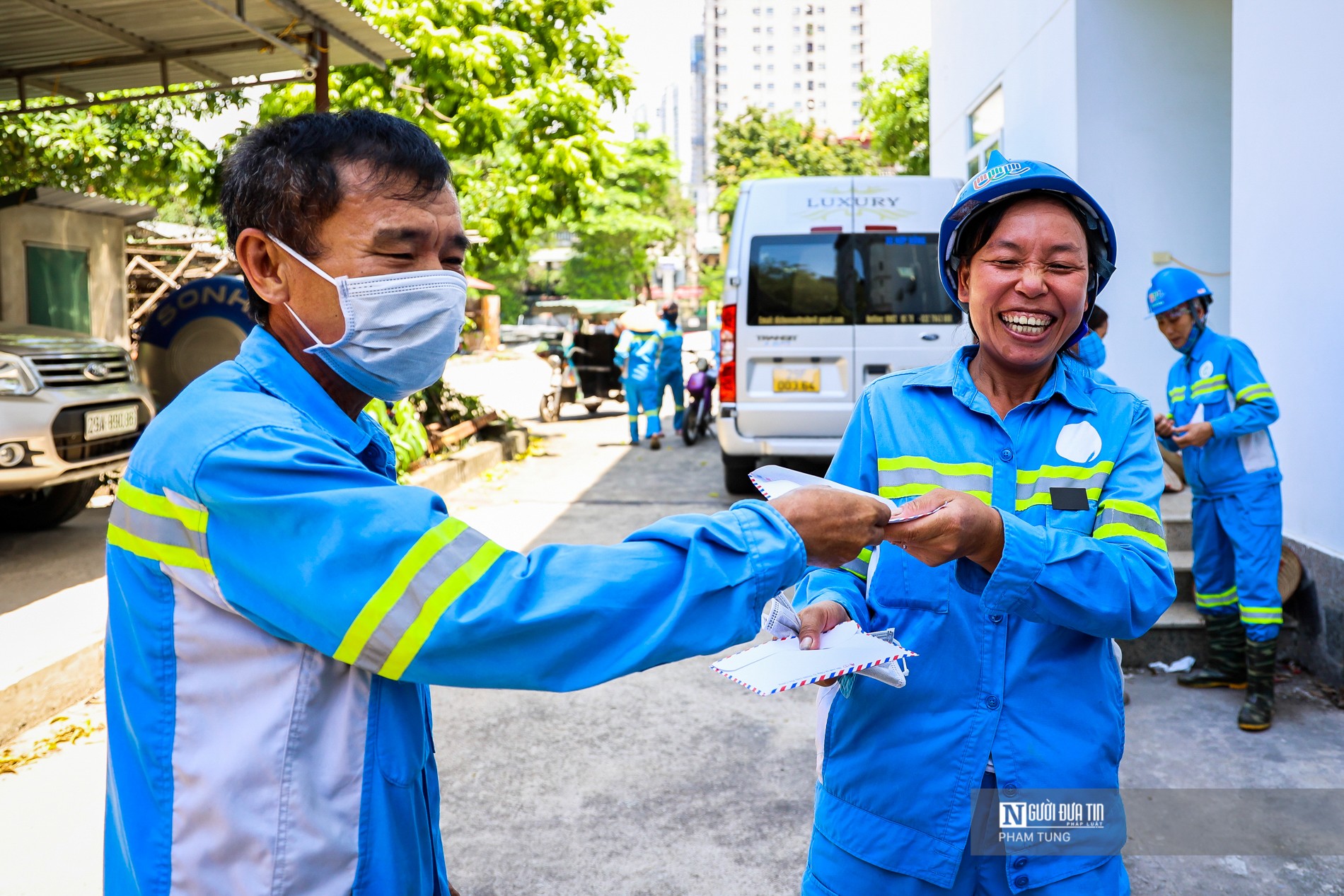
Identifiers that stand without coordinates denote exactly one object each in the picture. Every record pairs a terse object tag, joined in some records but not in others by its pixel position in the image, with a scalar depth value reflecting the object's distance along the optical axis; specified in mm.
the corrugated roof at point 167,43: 7027
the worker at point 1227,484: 4688
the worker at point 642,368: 13719
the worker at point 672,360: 14609
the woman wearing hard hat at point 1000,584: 1673
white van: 8695
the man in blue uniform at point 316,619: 1164
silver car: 6332
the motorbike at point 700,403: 13984
